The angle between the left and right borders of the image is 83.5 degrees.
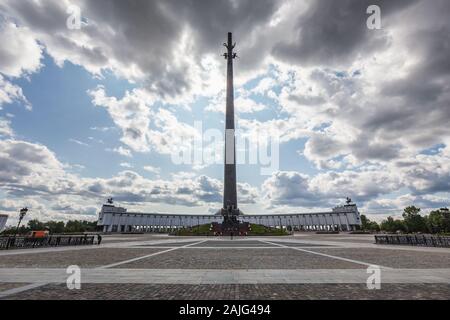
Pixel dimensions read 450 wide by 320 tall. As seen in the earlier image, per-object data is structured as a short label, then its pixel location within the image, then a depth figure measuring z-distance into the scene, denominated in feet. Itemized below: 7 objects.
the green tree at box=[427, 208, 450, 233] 263.49
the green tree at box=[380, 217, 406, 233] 368.52
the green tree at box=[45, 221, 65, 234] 372.48
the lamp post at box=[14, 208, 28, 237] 85.19
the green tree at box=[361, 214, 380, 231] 464.03
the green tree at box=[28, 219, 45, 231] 402.31
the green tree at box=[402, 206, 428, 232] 319.06
